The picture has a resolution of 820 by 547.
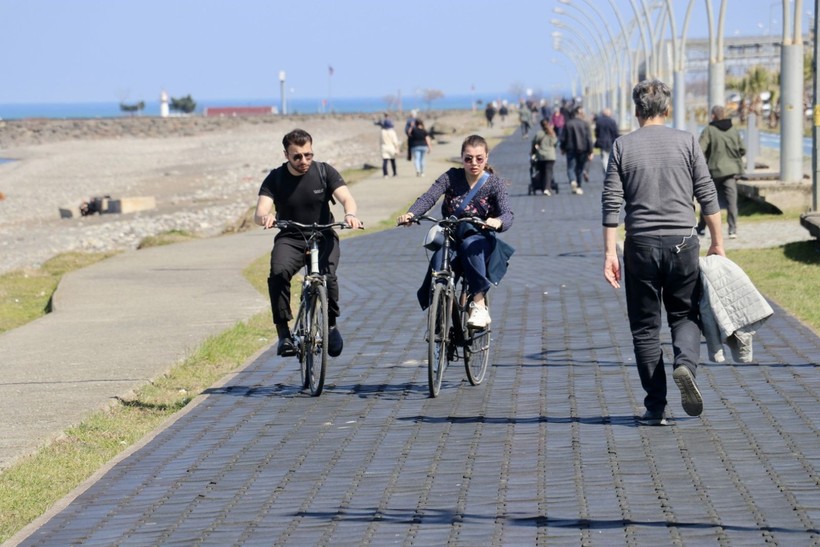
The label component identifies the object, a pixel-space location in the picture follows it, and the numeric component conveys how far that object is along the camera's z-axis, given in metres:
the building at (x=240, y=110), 186.12
